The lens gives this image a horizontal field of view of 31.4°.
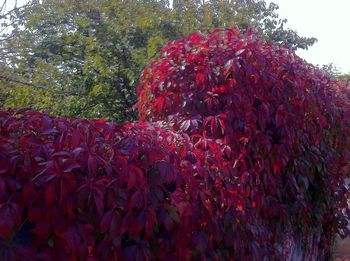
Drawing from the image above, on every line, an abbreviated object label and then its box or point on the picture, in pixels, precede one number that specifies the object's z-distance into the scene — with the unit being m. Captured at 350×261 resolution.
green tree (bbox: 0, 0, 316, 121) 6.45
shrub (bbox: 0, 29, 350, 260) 2.25
